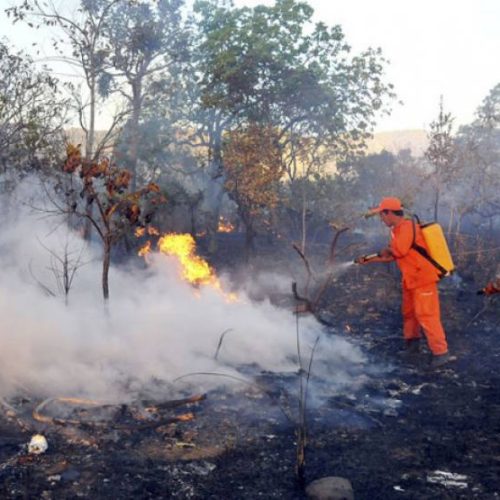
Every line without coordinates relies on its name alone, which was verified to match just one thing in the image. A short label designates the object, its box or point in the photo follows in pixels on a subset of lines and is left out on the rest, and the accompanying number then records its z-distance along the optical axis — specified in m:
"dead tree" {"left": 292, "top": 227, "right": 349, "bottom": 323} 8.82
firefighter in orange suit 6.91
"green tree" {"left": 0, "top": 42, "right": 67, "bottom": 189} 12.49
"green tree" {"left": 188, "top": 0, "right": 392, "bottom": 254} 15.25
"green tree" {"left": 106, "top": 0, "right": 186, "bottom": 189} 17.59
